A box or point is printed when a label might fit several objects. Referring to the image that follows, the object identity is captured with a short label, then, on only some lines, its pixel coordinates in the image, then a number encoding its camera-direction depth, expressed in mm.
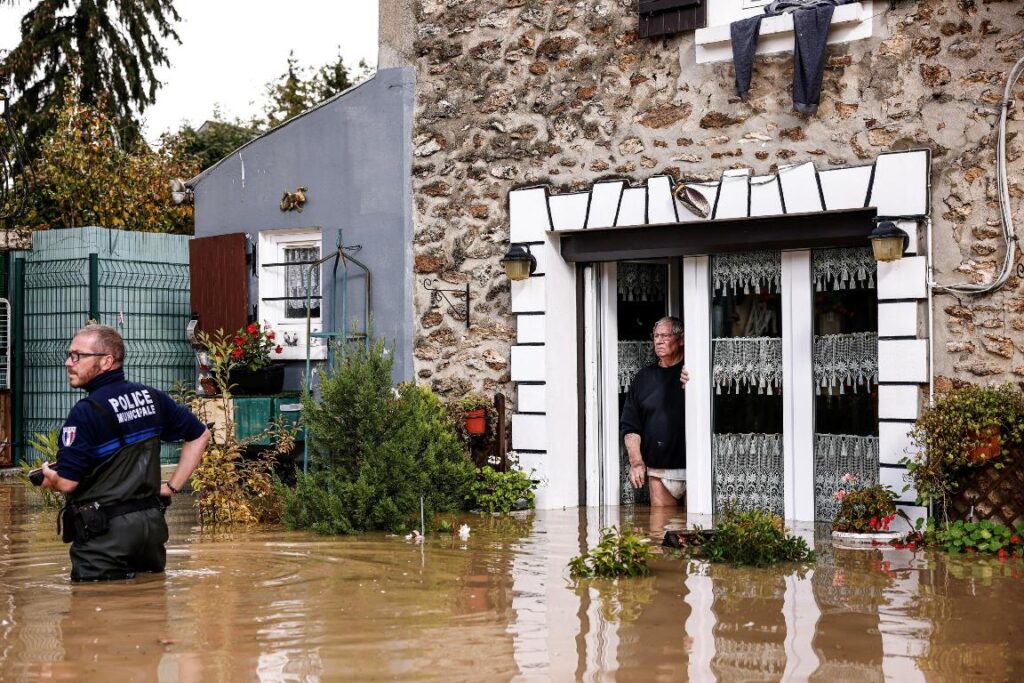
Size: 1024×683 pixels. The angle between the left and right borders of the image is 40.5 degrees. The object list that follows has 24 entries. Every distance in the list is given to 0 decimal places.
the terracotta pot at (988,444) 8445
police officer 7645
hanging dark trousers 9539
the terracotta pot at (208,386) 12422
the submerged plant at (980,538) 8477
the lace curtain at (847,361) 9703
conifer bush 10000
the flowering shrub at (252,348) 12250
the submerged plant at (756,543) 8219
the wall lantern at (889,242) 9109
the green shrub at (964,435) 8477
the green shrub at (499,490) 10852
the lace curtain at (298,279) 12578
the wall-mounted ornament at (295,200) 12398
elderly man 10742
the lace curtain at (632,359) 11461
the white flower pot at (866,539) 8953
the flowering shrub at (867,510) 9047
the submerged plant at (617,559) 7848
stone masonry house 9164
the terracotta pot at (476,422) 11180
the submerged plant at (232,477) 10773
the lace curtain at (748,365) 10227
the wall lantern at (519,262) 11047
